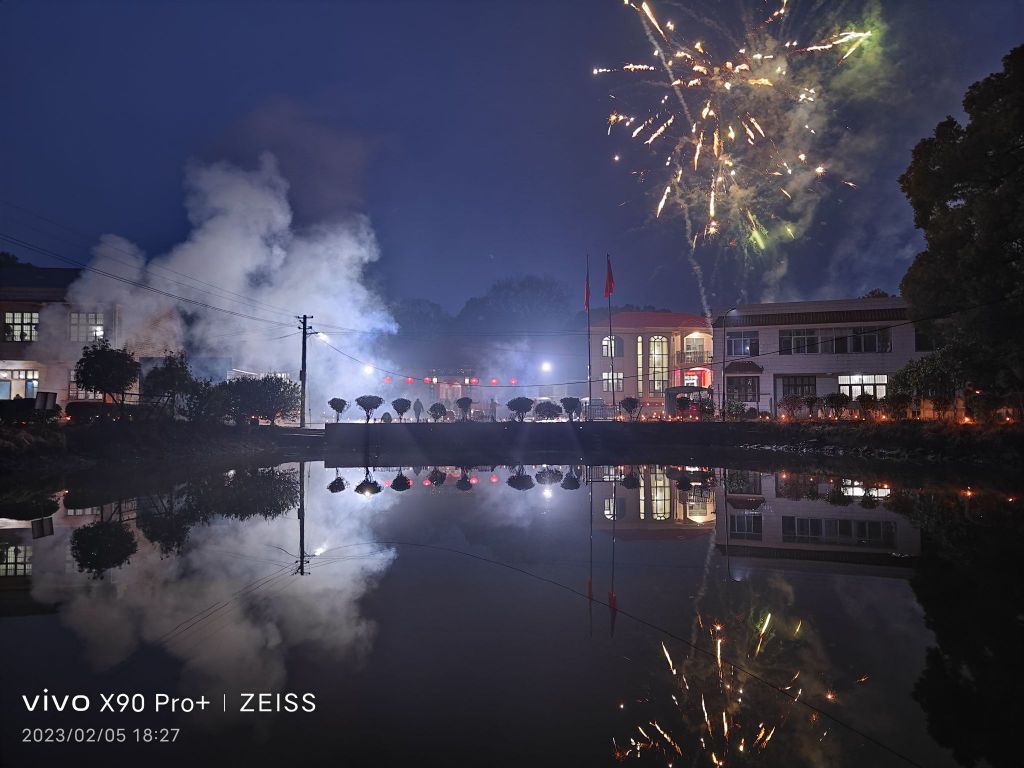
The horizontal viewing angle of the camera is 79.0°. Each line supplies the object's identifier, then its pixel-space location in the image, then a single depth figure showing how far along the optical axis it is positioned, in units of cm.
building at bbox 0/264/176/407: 3225
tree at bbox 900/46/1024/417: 1892
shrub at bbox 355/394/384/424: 3369
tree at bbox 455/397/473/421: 3756
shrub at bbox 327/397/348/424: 3416
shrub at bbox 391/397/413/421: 3584
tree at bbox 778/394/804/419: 3269
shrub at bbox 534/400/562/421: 3747
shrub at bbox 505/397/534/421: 3559
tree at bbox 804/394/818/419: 3152
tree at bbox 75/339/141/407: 2503
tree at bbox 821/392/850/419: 3009
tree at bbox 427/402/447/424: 3577
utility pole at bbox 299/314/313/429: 3384
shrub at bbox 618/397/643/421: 3842
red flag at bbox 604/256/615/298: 3733
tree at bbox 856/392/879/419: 2880
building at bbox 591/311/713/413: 4856
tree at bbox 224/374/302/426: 3112
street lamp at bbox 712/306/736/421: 3970
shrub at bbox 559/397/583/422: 3709
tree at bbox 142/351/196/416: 2689
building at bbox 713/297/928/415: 3806
